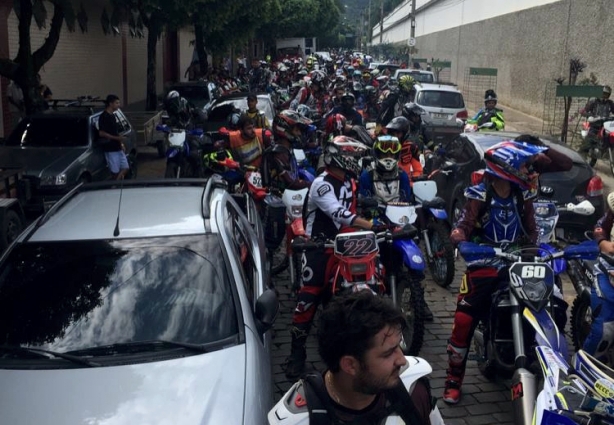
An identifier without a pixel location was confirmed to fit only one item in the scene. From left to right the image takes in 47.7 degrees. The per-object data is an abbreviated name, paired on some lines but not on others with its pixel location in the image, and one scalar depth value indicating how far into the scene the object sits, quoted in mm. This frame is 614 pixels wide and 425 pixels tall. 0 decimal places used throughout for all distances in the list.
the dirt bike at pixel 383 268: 5020
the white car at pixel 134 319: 3270
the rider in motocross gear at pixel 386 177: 7012
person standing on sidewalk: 11922
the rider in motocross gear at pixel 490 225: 4918
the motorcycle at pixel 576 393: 2882
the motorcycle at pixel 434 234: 7395
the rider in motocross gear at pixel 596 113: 15680
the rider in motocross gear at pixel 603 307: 4988
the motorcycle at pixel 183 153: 12125
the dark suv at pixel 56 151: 10711
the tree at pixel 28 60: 12828
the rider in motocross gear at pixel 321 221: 5531
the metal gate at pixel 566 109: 15555
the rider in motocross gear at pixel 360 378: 2281
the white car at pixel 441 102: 18828
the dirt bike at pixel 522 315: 4074
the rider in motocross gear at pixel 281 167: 7891
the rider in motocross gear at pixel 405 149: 8438
